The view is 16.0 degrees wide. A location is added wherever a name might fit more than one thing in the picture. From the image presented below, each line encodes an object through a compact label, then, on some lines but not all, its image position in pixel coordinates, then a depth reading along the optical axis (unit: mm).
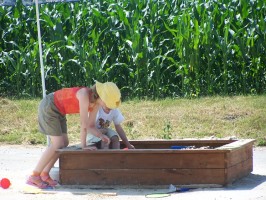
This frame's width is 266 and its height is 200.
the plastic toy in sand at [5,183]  10083
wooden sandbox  9507
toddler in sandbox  10221
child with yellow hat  9627
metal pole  10677
